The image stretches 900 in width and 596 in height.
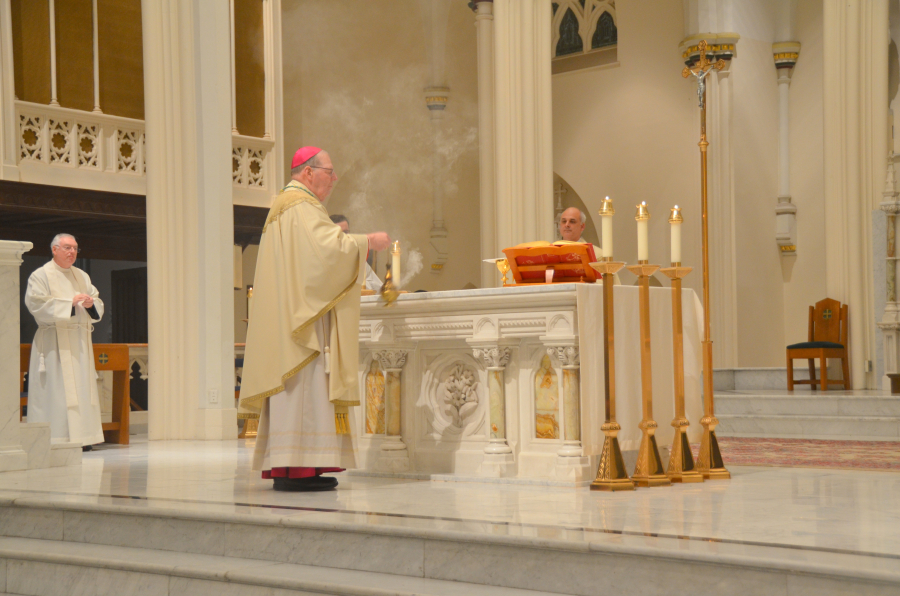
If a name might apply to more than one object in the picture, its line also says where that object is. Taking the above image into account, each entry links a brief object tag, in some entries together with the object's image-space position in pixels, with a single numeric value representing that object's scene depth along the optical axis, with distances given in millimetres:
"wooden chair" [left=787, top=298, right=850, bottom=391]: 21656
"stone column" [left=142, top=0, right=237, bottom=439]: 17437
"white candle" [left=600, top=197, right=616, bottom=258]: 9367
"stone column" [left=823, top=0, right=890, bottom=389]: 20531
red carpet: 11898
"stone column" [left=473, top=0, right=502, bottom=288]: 23375
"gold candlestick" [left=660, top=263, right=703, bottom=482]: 10062
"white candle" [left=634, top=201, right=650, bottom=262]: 9500
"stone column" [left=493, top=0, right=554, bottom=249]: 19219
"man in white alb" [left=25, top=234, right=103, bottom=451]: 15477
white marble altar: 9727
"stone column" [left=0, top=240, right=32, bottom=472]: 12117
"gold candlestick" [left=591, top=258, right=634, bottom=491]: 9273
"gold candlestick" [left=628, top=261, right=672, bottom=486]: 9672
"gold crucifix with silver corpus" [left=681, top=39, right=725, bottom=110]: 11695
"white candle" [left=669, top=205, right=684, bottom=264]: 9760
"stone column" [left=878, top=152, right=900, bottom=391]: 20156
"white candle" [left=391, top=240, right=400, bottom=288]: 10707
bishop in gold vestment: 9461
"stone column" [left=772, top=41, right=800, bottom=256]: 28187
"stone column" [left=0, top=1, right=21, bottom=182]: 20406
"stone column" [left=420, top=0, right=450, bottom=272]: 32031
